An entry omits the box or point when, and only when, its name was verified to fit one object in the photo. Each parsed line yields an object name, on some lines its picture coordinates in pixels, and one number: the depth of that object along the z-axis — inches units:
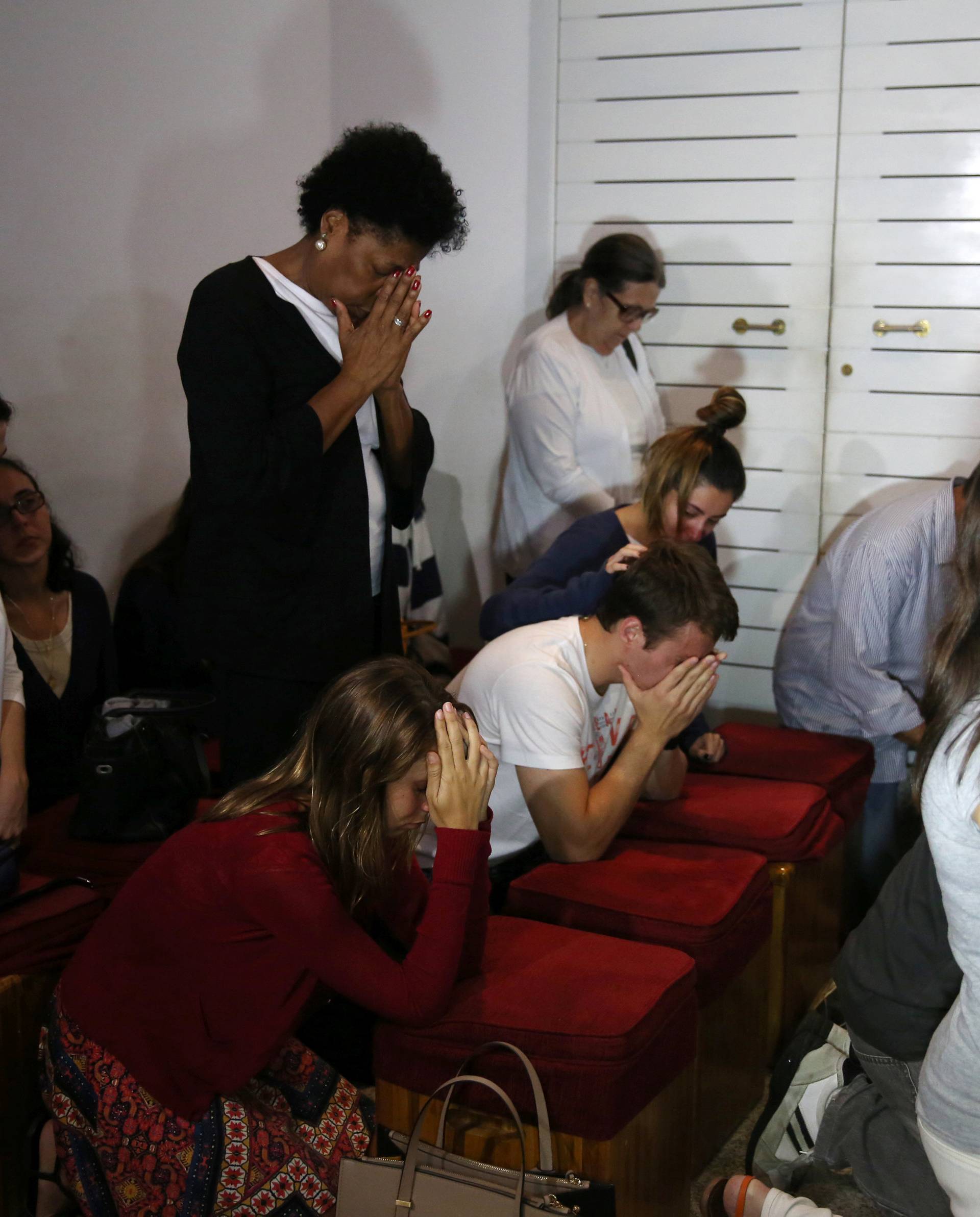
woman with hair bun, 105.3
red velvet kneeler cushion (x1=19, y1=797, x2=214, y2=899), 83.7
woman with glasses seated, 99.5
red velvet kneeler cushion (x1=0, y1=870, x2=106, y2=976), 72.7
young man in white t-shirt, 81.1
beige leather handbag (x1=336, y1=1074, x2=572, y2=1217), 58.1
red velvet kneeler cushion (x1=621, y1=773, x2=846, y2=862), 91.5
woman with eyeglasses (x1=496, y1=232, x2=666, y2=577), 125.6
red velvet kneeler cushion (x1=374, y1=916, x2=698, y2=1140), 64.1
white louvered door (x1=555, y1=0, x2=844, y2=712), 133.3
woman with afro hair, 75.0
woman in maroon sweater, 65.0
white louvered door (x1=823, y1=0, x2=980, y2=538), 127.6
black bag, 84.4
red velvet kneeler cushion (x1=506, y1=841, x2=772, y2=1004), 77.0
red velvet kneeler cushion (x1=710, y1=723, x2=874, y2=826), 105.0
